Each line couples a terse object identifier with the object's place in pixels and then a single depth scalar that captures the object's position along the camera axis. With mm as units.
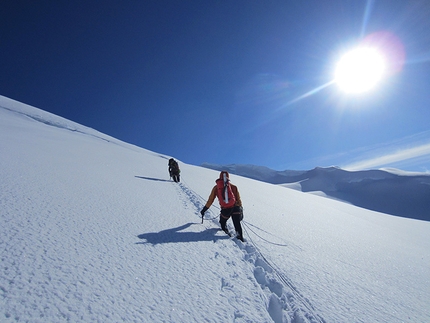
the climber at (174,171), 11398
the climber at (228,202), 4512
